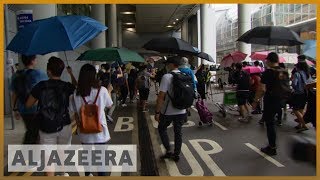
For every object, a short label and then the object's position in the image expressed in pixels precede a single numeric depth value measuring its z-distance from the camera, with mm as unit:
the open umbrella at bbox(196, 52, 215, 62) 7786
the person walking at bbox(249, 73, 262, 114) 7750
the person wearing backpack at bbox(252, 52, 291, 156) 4526
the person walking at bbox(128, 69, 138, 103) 11050
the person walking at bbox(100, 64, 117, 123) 7110
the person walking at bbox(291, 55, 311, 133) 6028
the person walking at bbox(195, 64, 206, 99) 8436
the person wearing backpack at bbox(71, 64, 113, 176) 3051
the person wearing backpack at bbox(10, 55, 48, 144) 3584
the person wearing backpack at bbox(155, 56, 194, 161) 4104
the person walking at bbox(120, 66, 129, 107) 9769
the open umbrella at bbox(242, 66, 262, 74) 7803
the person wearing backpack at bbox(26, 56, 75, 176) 3076
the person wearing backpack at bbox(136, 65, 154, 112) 9107
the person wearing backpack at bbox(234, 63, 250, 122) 7168
